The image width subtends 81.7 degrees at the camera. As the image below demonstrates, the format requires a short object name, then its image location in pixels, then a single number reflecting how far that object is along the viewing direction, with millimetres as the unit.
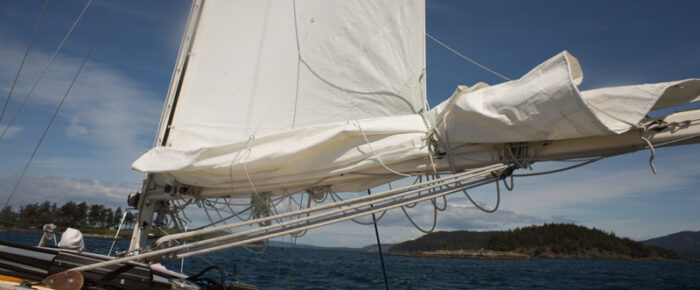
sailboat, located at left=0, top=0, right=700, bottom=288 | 2273
